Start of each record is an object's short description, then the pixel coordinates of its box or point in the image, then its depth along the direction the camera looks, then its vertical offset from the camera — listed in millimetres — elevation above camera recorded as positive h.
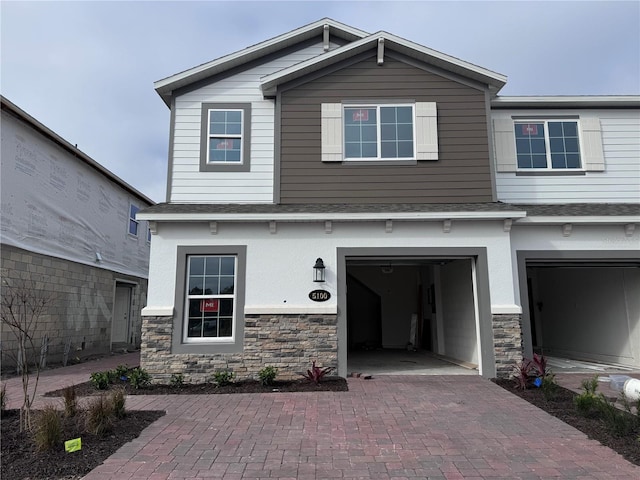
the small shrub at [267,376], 7691 -1111
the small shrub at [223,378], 7746 -1157
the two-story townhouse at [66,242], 10297 +1998
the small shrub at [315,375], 7691 -1099
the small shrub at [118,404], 5617 -1165
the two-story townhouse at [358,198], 8180 +2298
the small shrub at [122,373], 8148 -1127
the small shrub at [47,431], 4484 -1212
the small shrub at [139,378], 7691 -1152
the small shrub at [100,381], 7754 -1195
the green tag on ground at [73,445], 4531 -1359
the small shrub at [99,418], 5000 -1207
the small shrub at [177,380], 7801 -1202
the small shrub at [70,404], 5488 -1143
